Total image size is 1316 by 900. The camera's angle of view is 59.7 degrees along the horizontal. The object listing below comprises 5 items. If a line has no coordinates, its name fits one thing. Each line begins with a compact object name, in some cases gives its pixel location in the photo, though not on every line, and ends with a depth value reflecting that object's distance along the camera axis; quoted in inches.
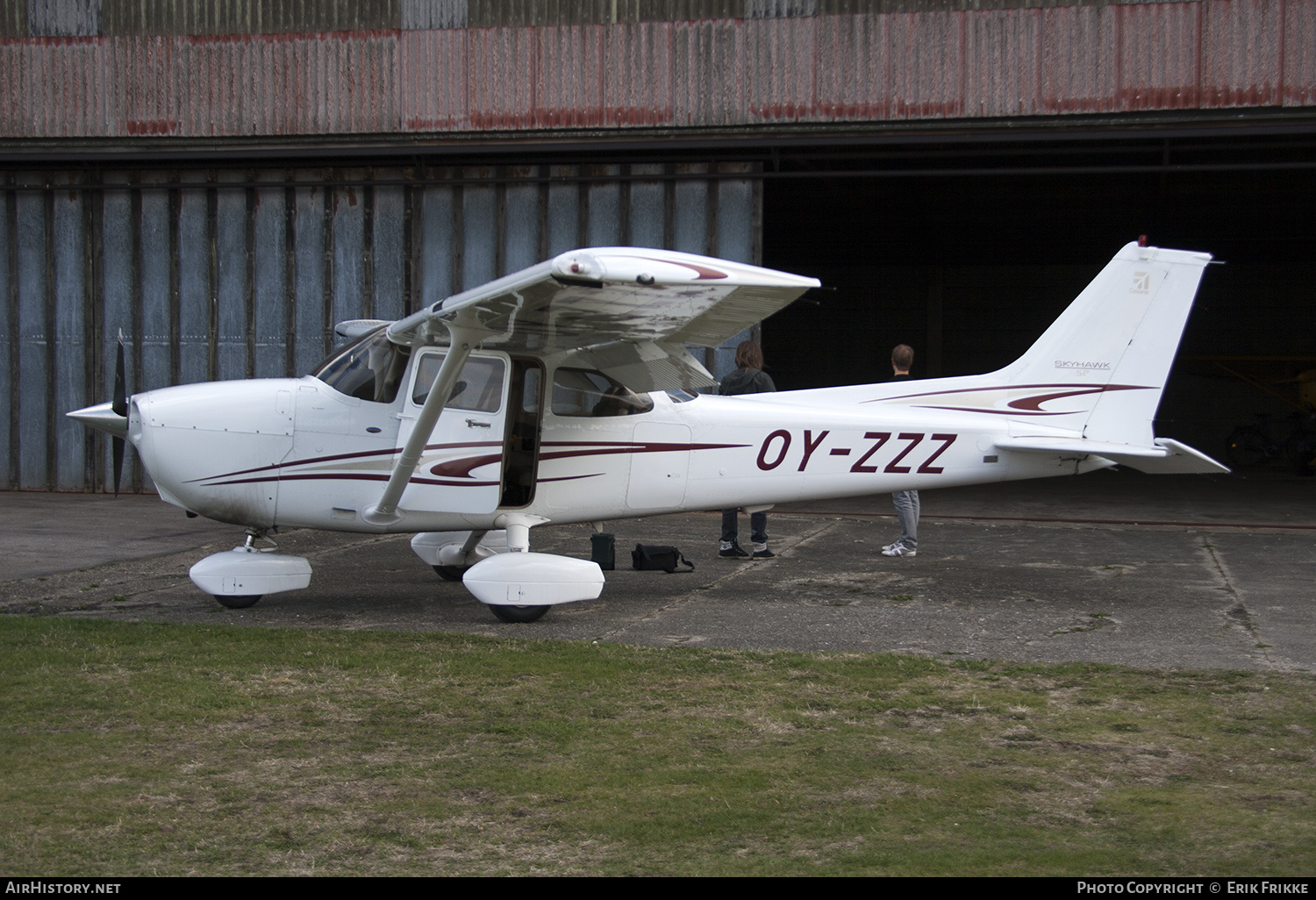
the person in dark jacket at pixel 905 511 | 409.1
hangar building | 525.7
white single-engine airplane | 285.1
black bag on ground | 356.5
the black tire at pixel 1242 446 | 935.7
